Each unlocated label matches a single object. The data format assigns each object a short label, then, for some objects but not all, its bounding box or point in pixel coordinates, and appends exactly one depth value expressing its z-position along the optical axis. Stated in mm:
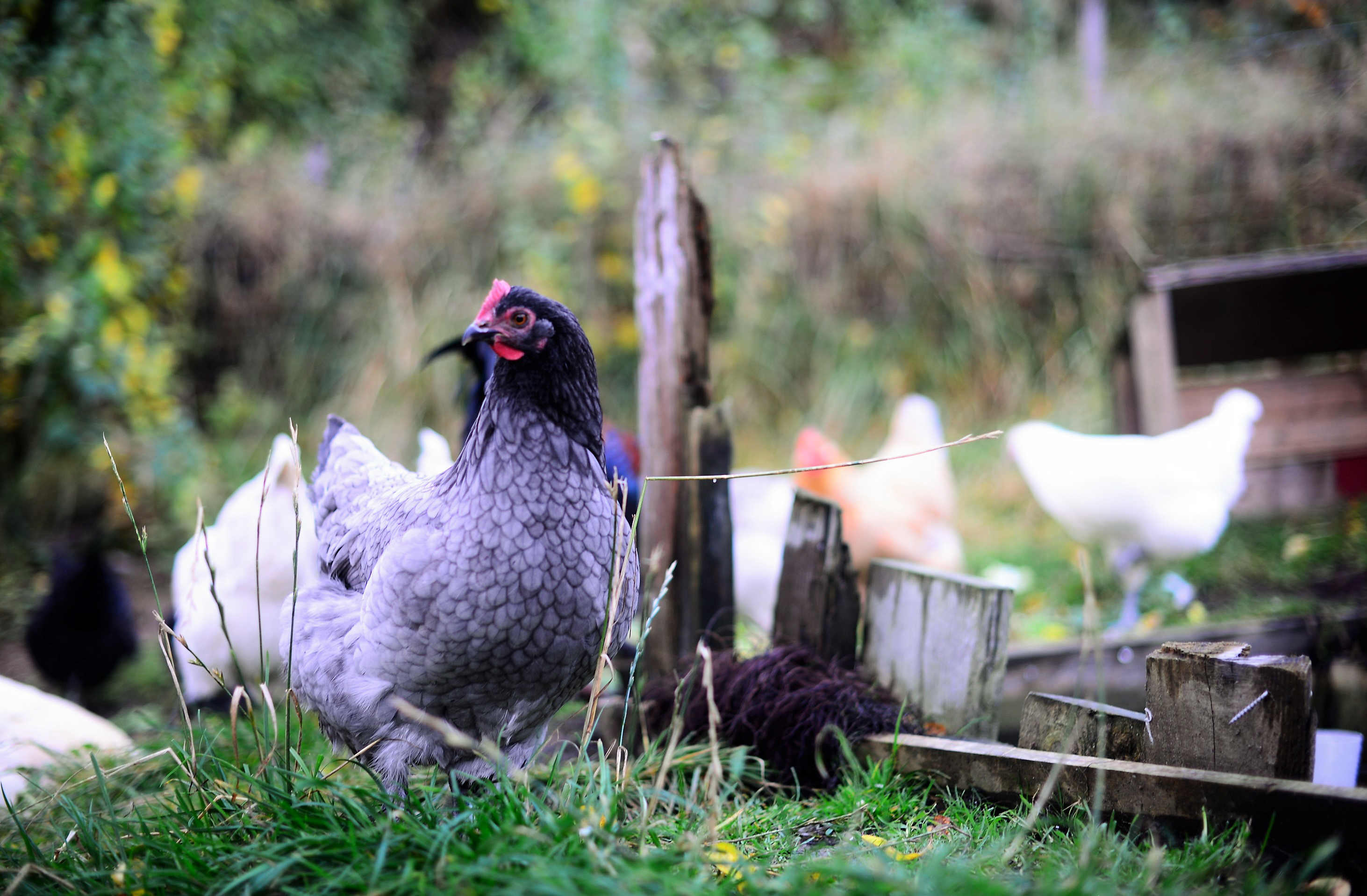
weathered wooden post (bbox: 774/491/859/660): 2215
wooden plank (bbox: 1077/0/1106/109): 7098
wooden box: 4016
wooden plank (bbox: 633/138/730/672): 2387
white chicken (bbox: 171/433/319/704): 2637
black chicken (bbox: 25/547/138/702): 3316
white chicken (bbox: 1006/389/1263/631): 3268
